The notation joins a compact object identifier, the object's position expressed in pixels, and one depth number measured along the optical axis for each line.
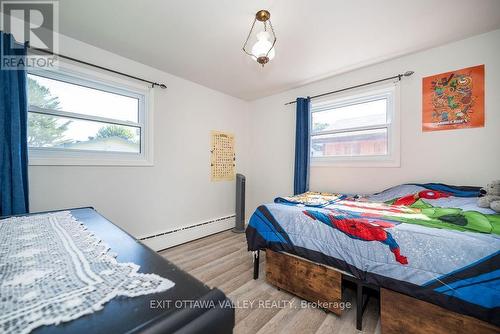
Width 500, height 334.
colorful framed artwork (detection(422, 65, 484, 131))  1.86
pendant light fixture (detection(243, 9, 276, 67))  1.52
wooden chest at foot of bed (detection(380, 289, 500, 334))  1.02
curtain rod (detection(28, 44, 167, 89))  1.84
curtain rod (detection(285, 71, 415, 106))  2.18
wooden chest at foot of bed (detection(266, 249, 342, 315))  1.48
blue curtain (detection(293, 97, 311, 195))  2.87
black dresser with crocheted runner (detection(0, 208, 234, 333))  0.39
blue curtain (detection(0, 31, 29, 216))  1.61
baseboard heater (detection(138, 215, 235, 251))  2.58
